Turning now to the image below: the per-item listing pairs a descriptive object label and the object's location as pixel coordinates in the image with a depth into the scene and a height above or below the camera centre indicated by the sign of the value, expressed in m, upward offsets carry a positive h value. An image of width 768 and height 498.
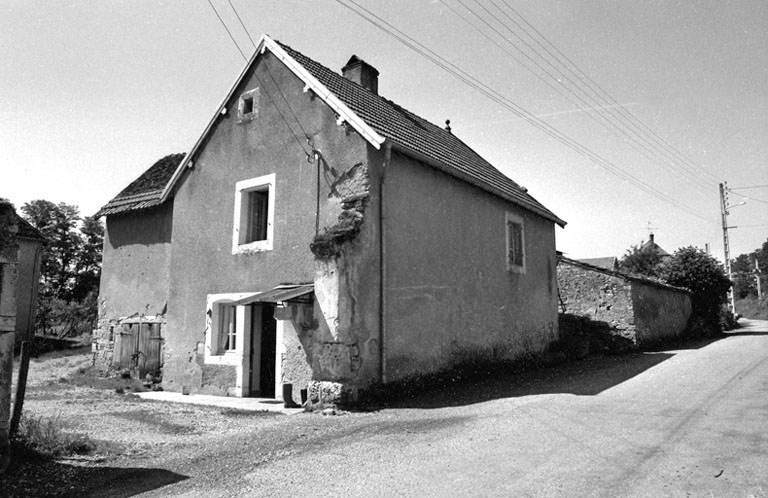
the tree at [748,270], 74.62 +8.48
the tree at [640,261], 35.52 +4.19
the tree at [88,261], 43.31 +5.21
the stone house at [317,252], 9.74 +1.53
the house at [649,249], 38.31 +5.35
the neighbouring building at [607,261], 40.34 +4.70
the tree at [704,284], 25.81 +1.88
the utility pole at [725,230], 35.77 +6.14
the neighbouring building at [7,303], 5.39 +0.22
